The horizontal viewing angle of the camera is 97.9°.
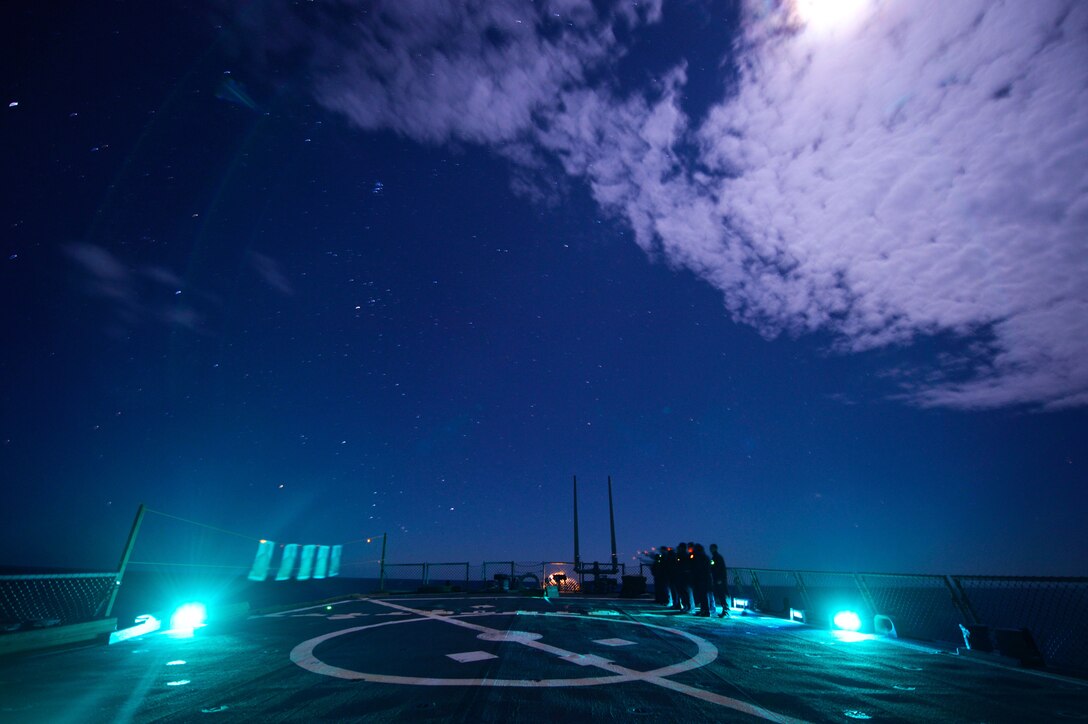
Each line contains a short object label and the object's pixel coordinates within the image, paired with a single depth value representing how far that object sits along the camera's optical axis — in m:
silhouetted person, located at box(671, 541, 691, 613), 16.30
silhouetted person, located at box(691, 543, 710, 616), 14.90
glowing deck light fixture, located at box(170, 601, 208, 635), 10.81
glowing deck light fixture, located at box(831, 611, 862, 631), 11.77
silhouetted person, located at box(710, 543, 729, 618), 15.30
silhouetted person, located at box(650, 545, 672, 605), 17.95
